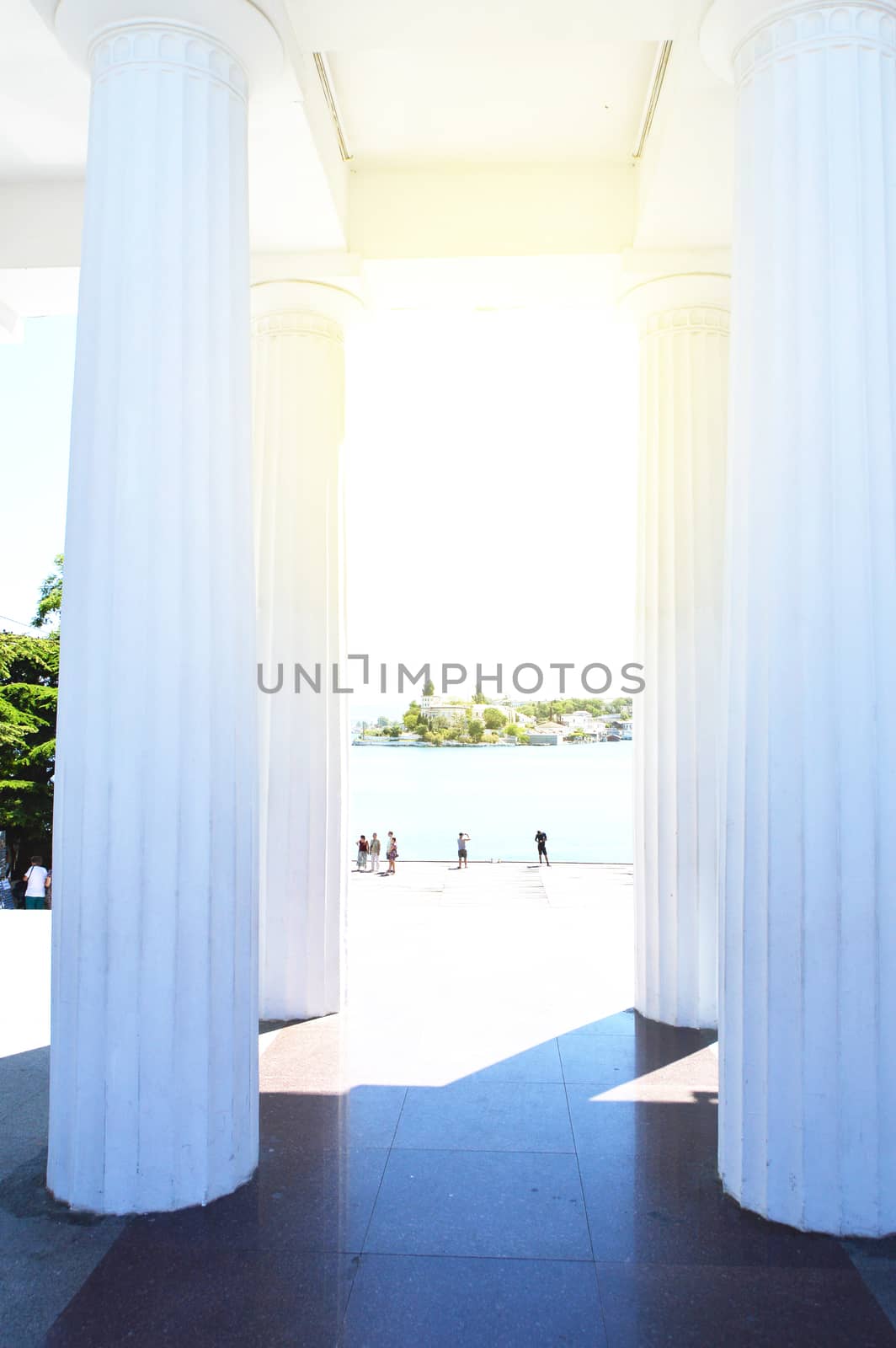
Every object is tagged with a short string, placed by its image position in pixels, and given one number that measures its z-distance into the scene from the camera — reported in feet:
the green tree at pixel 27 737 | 121.70
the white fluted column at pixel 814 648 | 16.55
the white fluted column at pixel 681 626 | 29.99
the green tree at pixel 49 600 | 138.72
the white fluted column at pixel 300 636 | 30.25
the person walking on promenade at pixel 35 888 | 67.82
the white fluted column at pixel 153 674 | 17.28
